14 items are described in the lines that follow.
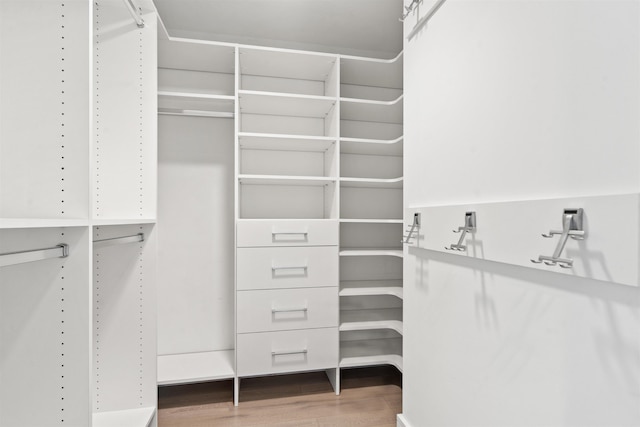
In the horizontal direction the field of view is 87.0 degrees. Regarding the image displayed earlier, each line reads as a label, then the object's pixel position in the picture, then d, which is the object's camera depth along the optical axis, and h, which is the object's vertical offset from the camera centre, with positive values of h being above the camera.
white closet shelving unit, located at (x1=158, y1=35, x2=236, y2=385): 2.29 -0.01
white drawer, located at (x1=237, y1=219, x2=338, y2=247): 2.00 -0.11
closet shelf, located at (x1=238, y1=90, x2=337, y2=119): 2.08 +0.72
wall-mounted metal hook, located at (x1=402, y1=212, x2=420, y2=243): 1.55 -0.06
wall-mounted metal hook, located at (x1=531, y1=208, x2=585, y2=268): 0.76 -0.04
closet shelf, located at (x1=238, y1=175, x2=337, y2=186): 2.02 +0.22
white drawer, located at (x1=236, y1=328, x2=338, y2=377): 2.00 -0.83
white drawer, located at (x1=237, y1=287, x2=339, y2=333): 2.00 -0.58
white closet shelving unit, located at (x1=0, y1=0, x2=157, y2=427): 0.87 +0.02
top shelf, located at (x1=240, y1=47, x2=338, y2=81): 2.06 +0.98
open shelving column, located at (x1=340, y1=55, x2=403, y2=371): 2.40 +0.05
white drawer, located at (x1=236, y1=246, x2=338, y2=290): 2.00 -0.33
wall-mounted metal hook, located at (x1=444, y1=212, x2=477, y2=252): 1.14 -0.05
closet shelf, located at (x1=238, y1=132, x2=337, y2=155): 2.07 +0.47
